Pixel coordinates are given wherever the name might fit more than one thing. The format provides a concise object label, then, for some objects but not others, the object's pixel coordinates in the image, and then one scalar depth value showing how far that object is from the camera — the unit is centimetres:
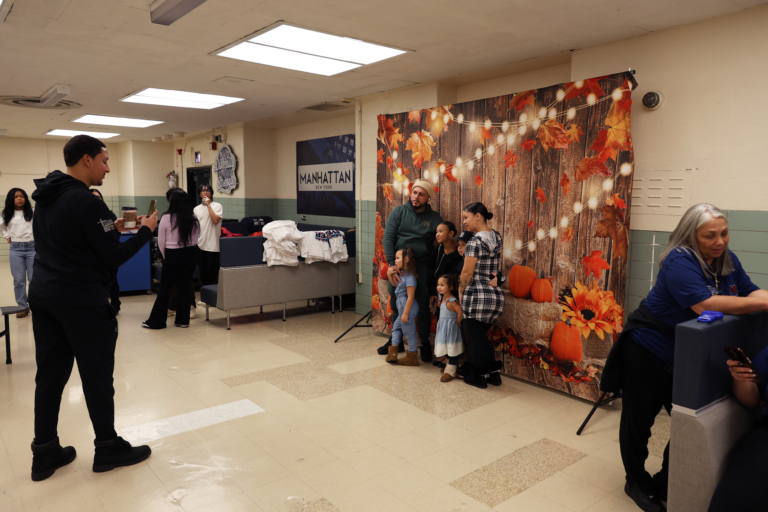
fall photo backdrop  376
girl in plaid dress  412
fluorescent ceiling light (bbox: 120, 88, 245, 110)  633
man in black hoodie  267
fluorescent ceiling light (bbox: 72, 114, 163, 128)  838
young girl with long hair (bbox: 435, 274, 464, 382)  440
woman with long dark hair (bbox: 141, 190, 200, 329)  582
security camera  373
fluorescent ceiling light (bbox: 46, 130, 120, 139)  1027
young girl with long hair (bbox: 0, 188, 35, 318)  613
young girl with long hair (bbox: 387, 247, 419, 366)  472
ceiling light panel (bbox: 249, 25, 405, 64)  391
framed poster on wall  795
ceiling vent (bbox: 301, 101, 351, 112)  710
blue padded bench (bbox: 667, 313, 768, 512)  206
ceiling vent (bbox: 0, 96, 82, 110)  657
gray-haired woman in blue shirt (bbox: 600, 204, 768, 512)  234
